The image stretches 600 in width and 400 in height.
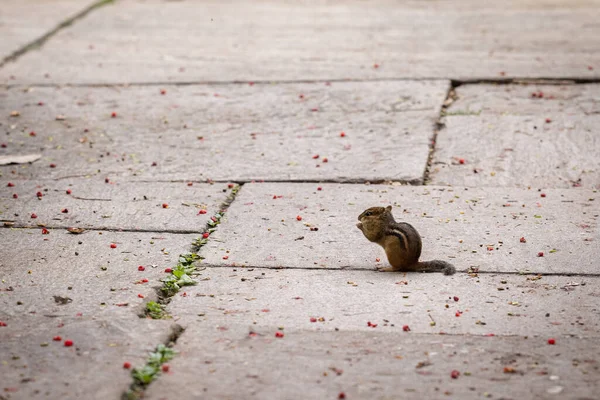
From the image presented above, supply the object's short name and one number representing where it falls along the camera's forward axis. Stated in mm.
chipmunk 9141
